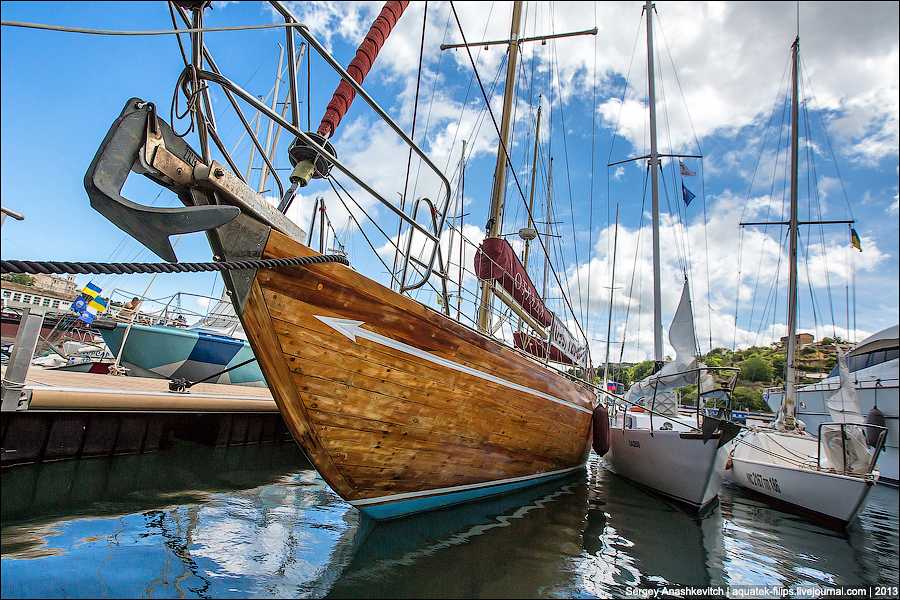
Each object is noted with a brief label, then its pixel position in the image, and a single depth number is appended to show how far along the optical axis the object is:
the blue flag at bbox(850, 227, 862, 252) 12.88
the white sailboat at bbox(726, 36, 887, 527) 5.88
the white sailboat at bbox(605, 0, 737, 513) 5.56
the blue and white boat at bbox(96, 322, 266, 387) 8.76
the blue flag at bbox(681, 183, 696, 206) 13.12
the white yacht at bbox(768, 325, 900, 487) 11.90
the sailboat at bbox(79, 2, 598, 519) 2.17
